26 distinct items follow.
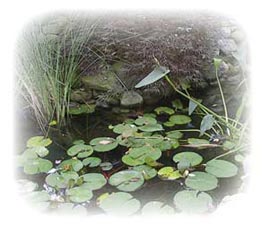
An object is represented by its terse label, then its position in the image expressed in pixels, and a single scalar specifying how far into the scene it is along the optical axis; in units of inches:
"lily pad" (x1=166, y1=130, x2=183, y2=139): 58.8
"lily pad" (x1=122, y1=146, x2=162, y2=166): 54.1
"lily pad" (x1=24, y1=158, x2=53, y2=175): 53.7
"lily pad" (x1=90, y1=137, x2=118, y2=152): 56.9
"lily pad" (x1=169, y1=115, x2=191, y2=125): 62.2
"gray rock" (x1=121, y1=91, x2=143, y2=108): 66.2
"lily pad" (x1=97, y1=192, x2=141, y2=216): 47.2
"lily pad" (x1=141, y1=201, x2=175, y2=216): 46.8
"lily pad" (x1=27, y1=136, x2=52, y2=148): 58.6
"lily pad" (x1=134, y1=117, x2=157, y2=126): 61.8
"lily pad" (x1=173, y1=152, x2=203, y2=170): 53.0
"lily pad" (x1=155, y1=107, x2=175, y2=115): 65.0
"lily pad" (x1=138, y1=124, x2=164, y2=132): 59.4
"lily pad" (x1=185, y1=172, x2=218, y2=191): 50.0
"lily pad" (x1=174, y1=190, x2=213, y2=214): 47.0
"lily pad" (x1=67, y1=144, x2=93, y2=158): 56.0
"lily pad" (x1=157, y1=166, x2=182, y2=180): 52.1
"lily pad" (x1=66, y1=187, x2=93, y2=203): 49.1
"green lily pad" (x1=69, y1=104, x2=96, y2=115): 65.6
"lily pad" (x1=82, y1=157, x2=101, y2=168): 54.4
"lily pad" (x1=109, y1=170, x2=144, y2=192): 50.4
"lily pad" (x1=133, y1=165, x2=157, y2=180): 51.8
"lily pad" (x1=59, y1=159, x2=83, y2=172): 53.5
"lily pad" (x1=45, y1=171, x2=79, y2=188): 51.2
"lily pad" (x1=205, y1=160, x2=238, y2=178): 52.0
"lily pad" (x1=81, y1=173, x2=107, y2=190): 50.8
